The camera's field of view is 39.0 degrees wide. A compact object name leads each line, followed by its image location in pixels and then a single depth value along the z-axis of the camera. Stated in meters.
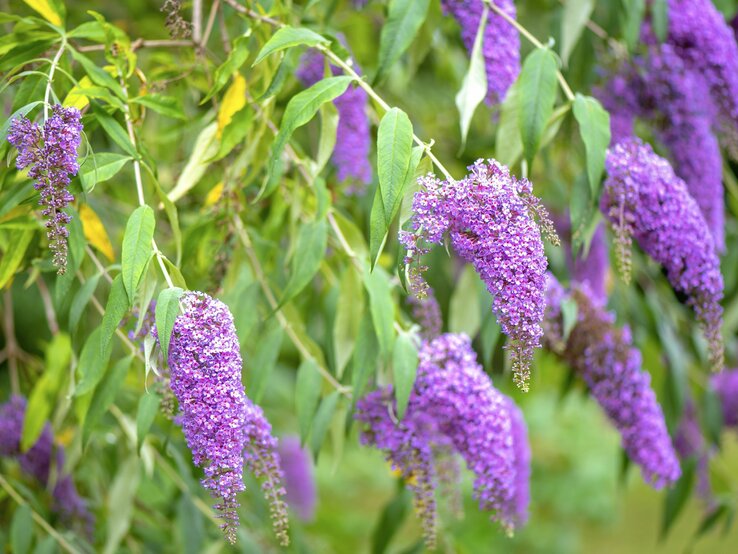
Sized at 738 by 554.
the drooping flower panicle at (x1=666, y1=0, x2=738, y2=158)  2.48
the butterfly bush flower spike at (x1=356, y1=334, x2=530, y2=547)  2.05
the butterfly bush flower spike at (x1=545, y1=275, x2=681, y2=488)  2.44
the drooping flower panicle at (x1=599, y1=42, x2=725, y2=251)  2.55
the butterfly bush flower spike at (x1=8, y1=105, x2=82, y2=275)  1.58
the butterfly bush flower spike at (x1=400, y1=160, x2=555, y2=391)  1.56
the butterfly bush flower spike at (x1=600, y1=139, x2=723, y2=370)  2.08
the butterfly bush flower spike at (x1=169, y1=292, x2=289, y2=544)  1.52
